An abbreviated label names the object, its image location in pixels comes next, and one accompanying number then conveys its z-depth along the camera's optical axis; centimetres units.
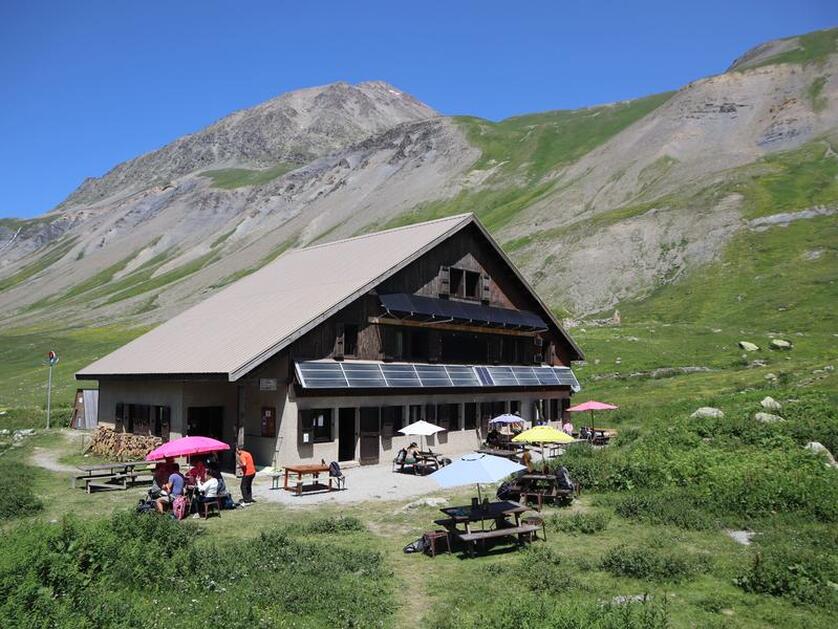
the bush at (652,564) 1325
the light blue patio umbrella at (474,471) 1589
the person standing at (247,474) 2228
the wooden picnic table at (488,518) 1575
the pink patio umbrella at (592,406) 3859
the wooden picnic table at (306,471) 2395
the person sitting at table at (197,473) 2178
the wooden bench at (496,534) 1541
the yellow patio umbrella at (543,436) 2464
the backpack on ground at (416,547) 1594
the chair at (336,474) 2528
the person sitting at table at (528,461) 2258
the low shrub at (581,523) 1733
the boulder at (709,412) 2948
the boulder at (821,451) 2082
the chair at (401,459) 3036
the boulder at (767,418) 2622
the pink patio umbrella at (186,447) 2129
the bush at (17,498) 1955
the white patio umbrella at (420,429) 3141
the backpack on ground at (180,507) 1956
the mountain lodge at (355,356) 3030
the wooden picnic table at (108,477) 2464
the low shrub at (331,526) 1800
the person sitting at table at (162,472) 2178
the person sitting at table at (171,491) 2001
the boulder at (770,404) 2908
